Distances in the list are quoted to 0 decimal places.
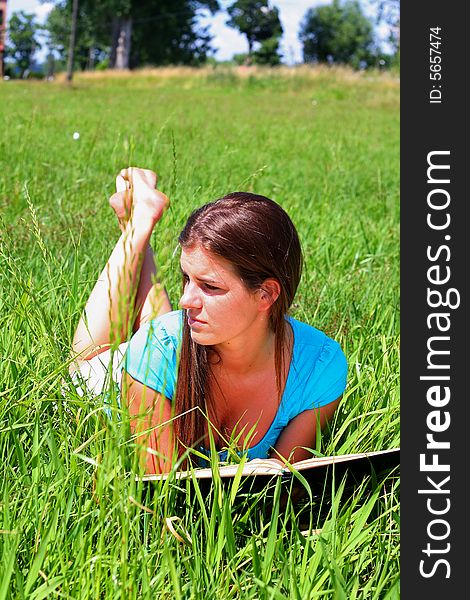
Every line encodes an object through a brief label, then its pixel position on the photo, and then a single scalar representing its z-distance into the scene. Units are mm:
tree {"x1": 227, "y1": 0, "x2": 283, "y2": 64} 64000
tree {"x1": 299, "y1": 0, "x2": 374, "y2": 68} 71000
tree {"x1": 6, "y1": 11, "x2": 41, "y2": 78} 65188
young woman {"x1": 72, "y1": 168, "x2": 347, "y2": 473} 1845
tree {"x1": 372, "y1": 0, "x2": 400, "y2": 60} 43100
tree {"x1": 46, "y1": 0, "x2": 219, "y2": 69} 45906
